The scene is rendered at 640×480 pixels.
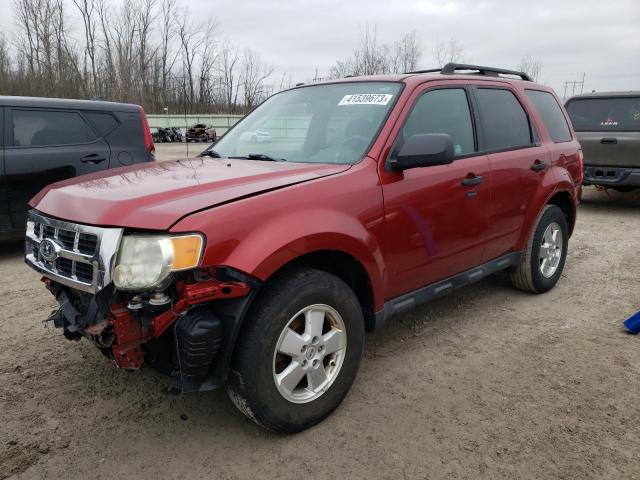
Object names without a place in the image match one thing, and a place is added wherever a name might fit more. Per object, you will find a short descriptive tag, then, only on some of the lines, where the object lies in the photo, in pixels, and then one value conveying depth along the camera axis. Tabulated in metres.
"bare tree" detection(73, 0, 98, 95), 47.07
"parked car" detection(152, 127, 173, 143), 39.12
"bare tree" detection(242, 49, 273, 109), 54.11
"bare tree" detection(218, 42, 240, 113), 57.28
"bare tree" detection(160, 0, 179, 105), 51.75
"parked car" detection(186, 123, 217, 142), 35.38
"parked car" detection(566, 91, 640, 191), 8.43
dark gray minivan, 5.66
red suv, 2.17
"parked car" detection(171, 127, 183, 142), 39.34
